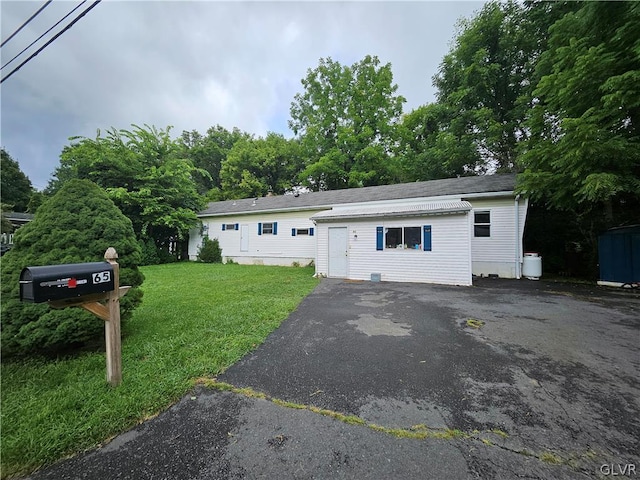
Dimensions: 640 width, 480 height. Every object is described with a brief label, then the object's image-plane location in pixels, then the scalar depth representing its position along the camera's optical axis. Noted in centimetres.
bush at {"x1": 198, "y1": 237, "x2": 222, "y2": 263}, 1580
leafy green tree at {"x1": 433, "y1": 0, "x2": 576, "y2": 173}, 1415
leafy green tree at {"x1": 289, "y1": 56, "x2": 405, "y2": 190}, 2095
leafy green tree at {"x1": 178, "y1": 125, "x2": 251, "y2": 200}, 2981
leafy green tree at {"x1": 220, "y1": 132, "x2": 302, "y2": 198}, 2486
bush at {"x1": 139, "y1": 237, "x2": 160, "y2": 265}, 1455
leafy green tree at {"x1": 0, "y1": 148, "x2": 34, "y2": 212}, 2695
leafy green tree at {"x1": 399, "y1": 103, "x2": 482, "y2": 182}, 1603
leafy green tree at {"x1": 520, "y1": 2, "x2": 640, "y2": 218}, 618
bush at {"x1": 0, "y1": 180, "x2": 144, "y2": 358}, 289
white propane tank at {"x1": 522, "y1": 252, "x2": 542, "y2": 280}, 924
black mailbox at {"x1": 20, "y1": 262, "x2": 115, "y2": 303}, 197
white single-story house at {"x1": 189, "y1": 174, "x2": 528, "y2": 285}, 840
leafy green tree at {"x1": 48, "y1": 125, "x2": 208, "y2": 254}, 1420
